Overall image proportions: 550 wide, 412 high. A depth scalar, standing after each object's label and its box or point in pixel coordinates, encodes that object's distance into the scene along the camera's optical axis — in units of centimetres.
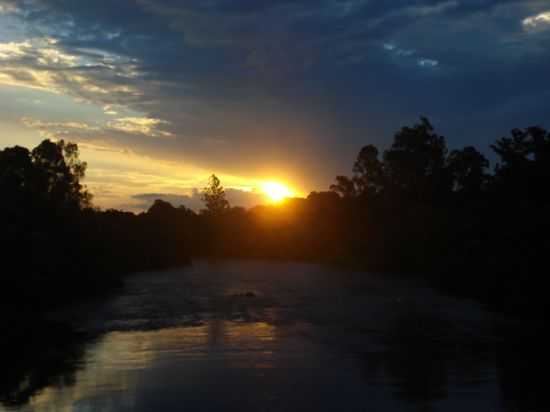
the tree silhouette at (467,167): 8750
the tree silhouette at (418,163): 9075
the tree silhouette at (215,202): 12800
